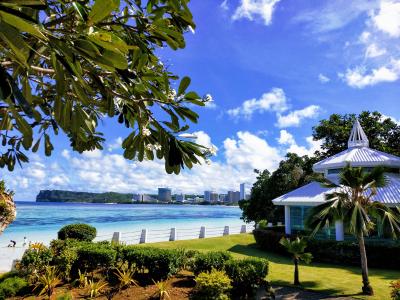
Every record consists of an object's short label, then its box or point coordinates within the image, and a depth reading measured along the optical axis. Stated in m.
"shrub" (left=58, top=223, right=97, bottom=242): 16.66
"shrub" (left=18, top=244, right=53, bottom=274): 11.59
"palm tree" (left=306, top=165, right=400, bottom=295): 12.17
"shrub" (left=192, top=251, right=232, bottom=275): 11.24
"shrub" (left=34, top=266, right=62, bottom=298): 10.43
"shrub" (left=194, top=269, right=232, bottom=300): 9.22
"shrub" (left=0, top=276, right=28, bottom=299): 10.34
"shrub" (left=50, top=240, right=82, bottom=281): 11.77
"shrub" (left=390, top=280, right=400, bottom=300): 9.21
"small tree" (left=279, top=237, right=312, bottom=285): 13.39
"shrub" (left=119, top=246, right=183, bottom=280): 11.44
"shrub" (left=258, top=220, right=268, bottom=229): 24.51
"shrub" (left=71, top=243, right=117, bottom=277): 12.00
